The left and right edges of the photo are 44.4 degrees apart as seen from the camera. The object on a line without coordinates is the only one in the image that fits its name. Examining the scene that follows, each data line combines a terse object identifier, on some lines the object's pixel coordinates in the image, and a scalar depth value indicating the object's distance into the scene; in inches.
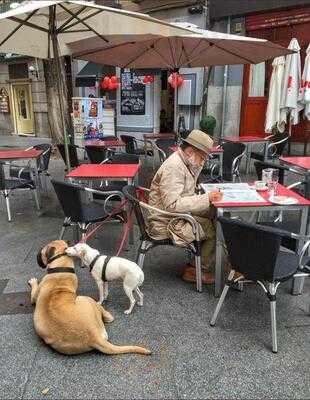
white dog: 115.0
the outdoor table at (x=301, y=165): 162.4
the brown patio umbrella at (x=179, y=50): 204.8
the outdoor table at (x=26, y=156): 227.6
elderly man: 126.0
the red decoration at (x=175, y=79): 331.9
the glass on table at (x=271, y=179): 129.9
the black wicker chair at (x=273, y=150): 290.8
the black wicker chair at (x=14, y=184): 211.5
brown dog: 97.2
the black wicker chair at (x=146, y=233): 125.7
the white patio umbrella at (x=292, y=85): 311.9
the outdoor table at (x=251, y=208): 117.0
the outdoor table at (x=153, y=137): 326.9
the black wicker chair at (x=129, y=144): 320.2
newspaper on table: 121.4
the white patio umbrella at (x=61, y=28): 181.5
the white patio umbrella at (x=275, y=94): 322.3
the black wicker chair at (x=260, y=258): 91.5
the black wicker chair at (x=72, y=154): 243.3
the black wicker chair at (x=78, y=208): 143.3
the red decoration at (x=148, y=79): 432.0
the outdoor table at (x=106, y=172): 163.1
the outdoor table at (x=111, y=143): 288.0
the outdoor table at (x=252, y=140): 289.4
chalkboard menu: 475.5
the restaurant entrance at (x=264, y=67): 340.8
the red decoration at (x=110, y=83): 423.5
